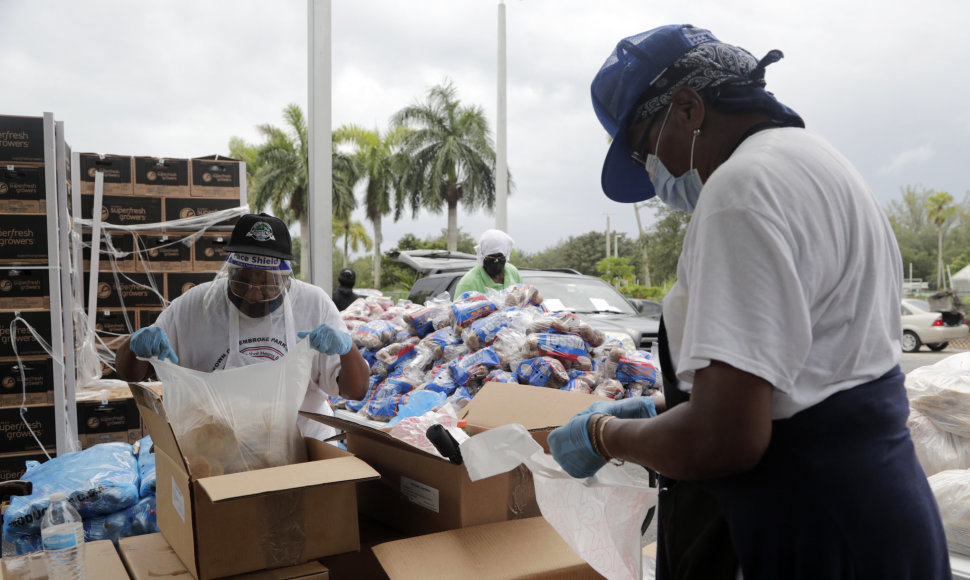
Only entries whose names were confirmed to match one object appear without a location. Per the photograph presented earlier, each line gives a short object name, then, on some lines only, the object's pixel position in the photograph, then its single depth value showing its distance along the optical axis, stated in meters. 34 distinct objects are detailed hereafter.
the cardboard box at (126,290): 6.33
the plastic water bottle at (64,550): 1.84
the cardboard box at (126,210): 6.33
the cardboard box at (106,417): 5.67
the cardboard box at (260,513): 1.72
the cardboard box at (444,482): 1.95
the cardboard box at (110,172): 6.28
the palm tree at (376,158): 35.14
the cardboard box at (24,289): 5.04
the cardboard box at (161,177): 6.42
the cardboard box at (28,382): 5.03
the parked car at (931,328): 17.20
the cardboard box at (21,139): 5.09
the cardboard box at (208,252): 6.45
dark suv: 6.97
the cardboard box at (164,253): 6.36
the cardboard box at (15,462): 5.05
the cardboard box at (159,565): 1.78
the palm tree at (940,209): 43.88
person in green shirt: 6.77
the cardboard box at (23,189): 5.08
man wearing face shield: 2.77
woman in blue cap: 1.02
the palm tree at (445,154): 34.00
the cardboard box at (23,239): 5.04
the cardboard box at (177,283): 6.42
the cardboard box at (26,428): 5.04
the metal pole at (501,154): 13.80
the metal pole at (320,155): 8.37
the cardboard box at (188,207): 6.47
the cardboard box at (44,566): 1.87
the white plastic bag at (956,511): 2.40
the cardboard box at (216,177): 6.54
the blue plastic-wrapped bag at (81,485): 2.50
